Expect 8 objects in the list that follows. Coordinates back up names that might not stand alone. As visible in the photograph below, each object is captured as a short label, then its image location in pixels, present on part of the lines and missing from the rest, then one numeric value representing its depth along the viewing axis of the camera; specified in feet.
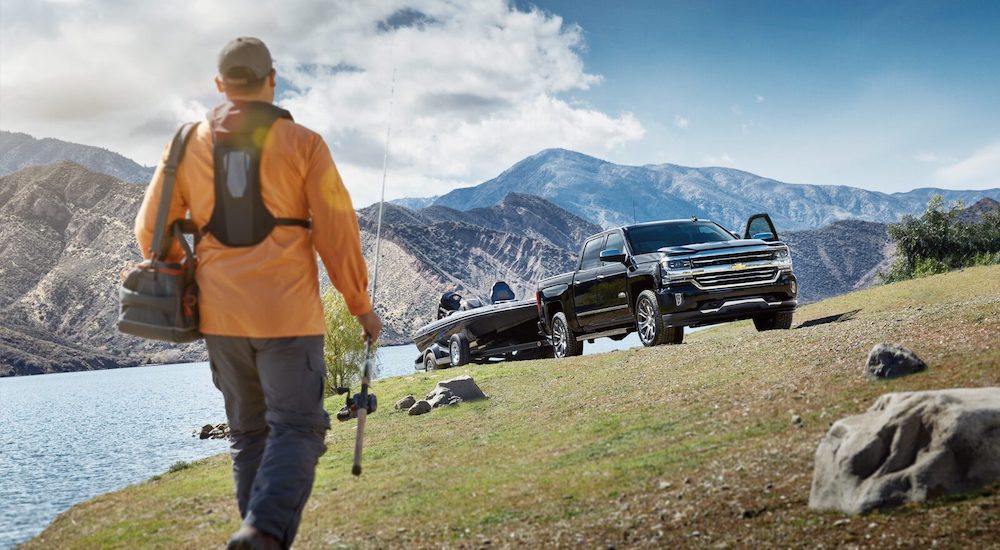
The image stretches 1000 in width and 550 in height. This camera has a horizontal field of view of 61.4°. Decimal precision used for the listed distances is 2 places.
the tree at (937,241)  245.24
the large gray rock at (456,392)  51.47
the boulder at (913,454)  18.12
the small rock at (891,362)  30.01
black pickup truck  50.83
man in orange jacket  13.32
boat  72.08
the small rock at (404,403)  54.75
